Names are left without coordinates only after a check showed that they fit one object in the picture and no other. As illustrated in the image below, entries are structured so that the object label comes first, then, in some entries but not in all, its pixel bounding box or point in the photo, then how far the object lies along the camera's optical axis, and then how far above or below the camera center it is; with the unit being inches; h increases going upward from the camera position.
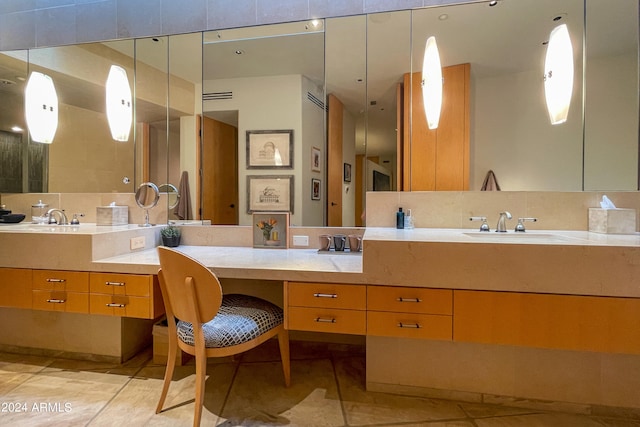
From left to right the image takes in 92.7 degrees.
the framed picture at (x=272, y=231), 80.3 -5.1
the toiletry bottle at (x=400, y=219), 74.7 -1.5
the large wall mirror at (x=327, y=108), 69.8 +27.3
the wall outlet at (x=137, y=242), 73.5 -7.8
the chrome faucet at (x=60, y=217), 89.0 -2.2
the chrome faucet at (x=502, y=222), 69.7 -1.9
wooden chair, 48.3 -20.7
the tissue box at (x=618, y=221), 61.8 -1.2
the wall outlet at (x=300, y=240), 80.1 -7.5
